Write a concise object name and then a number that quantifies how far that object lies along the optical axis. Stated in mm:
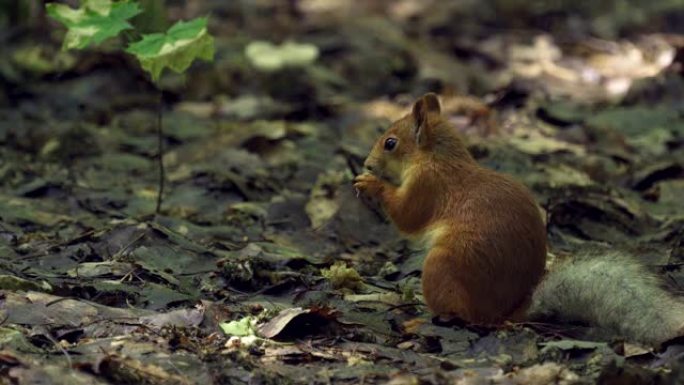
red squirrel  7797
